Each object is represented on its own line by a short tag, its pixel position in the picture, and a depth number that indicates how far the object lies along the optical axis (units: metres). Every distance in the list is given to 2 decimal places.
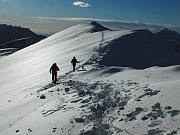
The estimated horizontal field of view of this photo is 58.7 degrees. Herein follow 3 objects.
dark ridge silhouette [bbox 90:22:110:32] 35.45
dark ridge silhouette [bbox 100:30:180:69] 18.55
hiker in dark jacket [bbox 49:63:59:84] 11.59
